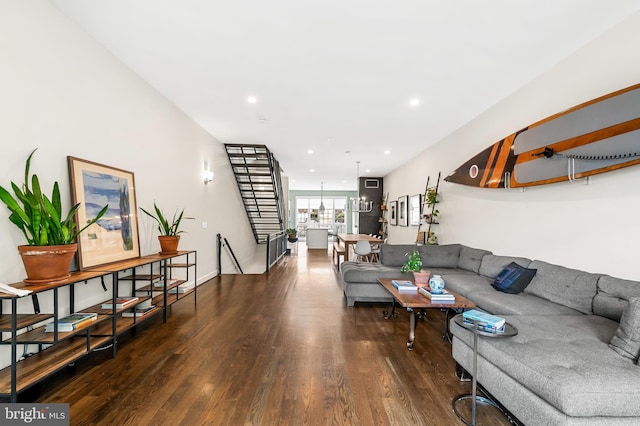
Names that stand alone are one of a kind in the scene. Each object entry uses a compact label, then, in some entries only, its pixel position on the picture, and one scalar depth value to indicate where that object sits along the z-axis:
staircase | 6.78
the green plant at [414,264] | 3.40
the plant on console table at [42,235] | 1.91
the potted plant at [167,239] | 3.66
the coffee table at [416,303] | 2.74
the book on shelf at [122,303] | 2.73
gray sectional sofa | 1.42
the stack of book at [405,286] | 3.20
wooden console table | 1.79
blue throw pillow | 3.17
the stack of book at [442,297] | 2.80
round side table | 1.79
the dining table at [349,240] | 7.29
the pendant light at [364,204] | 11.01
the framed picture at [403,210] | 8.18
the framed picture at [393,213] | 9.25
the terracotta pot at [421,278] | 3.34
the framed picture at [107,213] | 2.60
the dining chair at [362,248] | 6.51
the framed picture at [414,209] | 7.23
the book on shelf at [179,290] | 3.94
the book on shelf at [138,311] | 2.99
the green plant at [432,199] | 6.16
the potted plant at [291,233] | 11.13
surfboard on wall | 2.44
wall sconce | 5.47
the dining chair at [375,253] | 7.53
